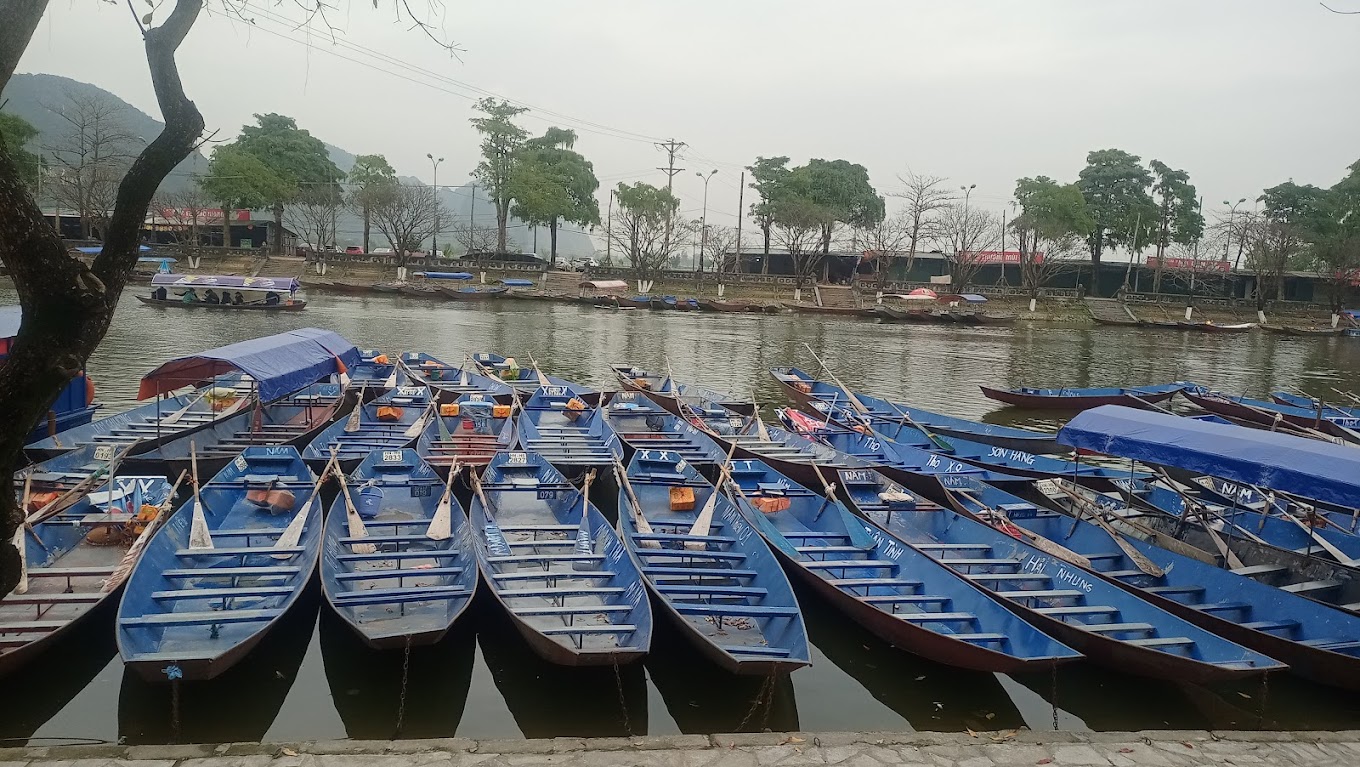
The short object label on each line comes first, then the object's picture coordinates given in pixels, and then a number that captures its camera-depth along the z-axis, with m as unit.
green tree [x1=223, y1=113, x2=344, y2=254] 66.25
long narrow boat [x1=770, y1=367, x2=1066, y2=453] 17.23
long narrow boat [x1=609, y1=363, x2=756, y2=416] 18.95
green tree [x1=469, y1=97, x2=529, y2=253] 68.25
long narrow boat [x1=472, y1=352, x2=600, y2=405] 19.56
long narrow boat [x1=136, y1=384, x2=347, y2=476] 13.01
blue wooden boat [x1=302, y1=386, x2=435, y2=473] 13.39
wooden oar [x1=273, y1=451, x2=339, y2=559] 9.30
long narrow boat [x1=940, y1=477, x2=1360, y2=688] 7.84
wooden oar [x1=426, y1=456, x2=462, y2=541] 9.67
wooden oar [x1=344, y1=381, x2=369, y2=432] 15.10
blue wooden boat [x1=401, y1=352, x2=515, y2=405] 19.28
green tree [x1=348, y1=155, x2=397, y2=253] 63.12
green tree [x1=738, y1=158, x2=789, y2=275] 68.31
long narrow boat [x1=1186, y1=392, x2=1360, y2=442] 19.77
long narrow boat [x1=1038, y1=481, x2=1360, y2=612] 9.55
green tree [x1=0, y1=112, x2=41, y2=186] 46.45
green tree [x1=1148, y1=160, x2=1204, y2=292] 66.31
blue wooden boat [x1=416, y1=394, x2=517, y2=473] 13.33
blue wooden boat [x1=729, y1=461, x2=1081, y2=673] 7.61
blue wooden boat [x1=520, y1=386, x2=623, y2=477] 13.62
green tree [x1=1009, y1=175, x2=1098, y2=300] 61.25
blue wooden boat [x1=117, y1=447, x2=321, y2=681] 6.75
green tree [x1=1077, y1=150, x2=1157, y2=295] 65.25
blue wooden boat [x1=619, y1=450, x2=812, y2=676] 7.51
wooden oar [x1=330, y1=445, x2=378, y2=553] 9.34
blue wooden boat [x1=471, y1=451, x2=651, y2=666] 7.43
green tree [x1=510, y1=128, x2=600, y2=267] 64.81
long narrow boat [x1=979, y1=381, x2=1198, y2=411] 23.44
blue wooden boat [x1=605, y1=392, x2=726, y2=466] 14.82
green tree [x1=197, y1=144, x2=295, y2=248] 59.59
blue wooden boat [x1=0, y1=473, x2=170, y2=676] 7.12
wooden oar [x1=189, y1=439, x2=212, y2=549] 8.99
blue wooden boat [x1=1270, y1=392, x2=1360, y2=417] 22.73
